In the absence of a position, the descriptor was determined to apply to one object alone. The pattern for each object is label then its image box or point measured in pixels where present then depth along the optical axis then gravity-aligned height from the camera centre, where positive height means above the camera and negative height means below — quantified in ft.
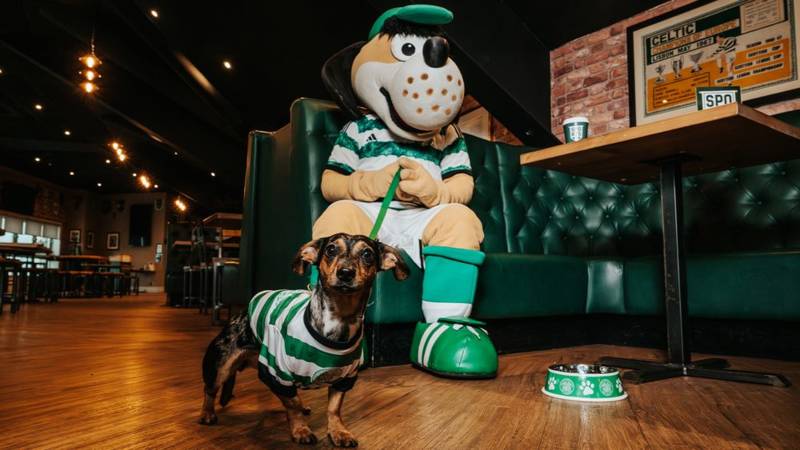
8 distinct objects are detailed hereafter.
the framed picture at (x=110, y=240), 57.98 +3.70
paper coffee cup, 5.86 +1.69
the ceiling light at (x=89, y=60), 21.20 +8.88
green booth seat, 6.70 +0.71
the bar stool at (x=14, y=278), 17.63 -0.21
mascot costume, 5.47 +1.20
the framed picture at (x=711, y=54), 9.52 +4.52
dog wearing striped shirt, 2.95 -0.31
